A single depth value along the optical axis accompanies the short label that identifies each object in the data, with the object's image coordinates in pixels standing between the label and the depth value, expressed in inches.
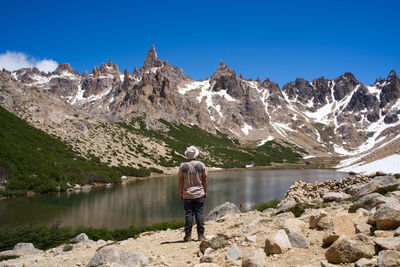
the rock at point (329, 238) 269.3
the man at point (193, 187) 411.2
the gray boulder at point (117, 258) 325.4
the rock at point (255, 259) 240.1
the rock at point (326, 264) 215.2
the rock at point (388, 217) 276.5
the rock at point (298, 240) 286.5
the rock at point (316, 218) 355.9
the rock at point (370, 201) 411.8
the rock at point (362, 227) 287.6
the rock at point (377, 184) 603.5
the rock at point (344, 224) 297.7
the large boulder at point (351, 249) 219.3
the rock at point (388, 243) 213.4
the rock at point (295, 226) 317.1
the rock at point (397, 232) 250.8
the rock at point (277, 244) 276.8
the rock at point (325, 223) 342.6
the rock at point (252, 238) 336.9
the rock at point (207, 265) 259.1
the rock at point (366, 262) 198.5
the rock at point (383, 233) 260.3
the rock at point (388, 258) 184.9
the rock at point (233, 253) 290.4
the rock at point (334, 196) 653.9
